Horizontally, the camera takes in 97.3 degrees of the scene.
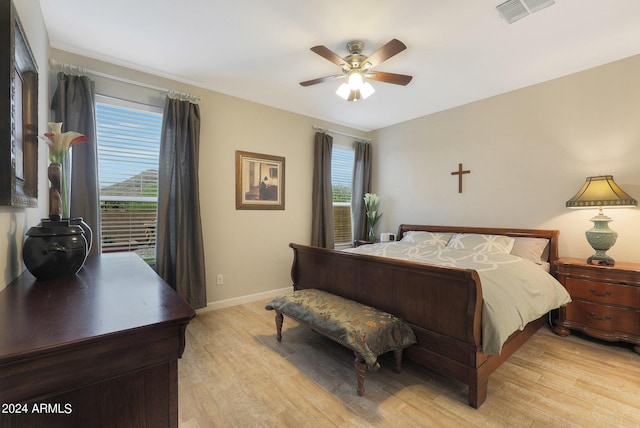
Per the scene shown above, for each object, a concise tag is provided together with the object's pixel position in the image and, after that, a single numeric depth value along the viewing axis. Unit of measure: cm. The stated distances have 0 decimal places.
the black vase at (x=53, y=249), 124
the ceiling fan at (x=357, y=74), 231
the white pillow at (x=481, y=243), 310
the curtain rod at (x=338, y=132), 436
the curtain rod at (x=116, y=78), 250
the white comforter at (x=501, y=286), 179
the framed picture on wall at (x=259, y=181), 363
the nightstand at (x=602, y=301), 245
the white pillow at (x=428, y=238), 369
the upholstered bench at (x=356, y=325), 187
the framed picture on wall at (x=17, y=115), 106
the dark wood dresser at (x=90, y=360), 66
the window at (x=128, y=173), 280
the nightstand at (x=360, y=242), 447
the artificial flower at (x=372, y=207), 472
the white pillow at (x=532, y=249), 302
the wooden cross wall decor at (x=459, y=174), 392
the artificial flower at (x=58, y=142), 145
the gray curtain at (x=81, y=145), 249
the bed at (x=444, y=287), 179
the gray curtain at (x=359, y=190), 487
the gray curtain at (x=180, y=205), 296
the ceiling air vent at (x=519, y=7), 196
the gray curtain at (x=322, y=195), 429
